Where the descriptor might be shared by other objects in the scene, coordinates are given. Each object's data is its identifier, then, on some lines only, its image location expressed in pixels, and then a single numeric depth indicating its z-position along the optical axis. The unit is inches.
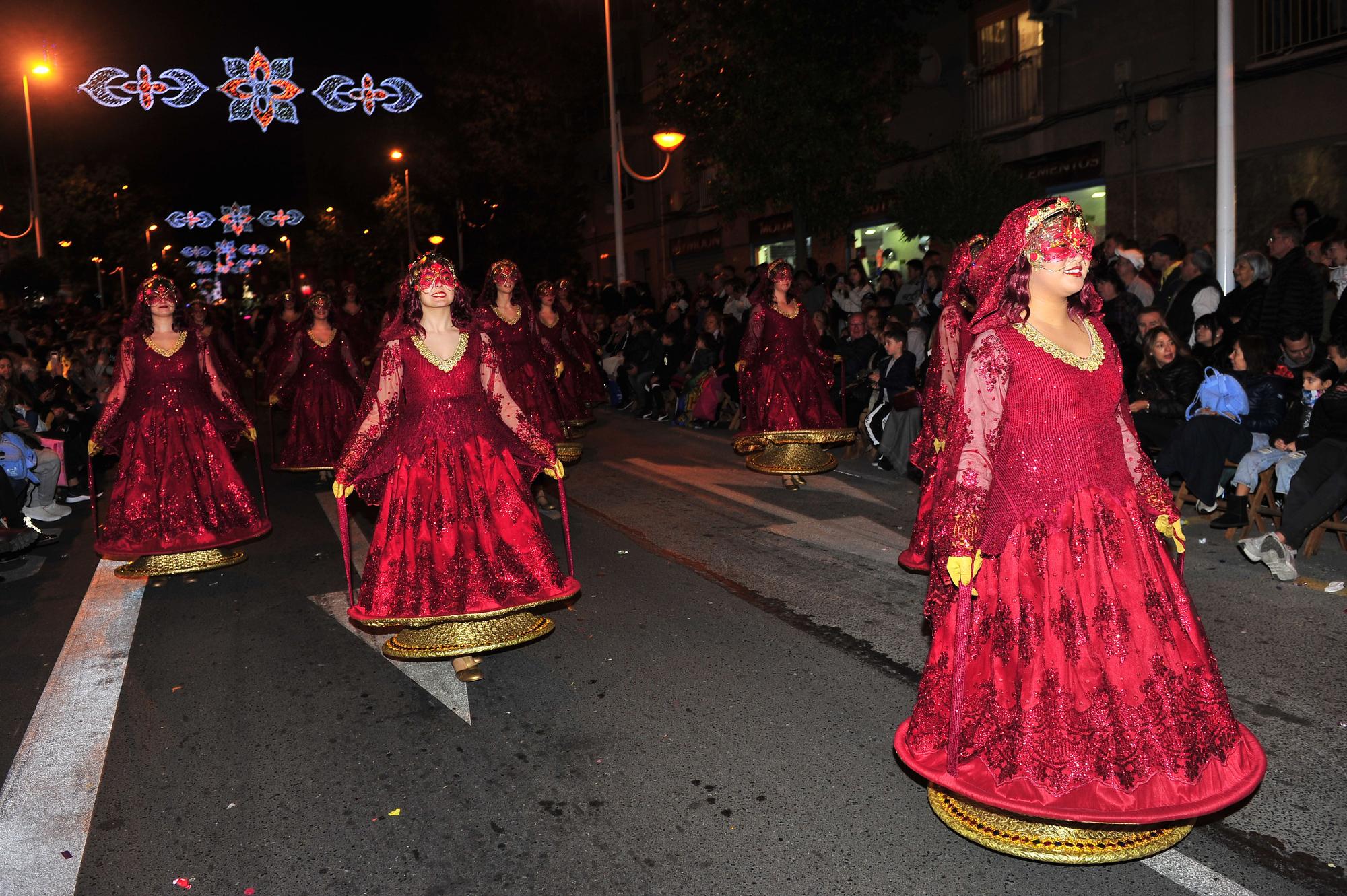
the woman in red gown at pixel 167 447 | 317.7
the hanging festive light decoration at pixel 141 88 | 689.6
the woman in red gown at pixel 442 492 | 223.0
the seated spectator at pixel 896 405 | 434.0
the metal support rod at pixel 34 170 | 1086.4
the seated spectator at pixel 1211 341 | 366.9
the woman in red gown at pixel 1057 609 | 135.2
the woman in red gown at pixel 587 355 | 578.9
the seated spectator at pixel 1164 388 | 342.6
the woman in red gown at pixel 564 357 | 504.1
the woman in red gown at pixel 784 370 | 415.2
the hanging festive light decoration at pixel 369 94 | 761.0
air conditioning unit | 707.4
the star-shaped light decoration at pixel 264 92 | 741.9
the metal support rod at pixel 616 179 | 981.2
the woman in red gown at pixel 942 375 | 270.1
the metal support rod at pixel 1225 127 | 398.9
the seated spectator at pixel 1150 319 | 364.2
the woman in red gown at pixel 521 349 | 427.2
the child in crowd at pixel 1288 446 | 297.3
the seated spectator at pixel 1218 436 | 315.6
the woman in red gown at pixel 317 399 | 475.8
